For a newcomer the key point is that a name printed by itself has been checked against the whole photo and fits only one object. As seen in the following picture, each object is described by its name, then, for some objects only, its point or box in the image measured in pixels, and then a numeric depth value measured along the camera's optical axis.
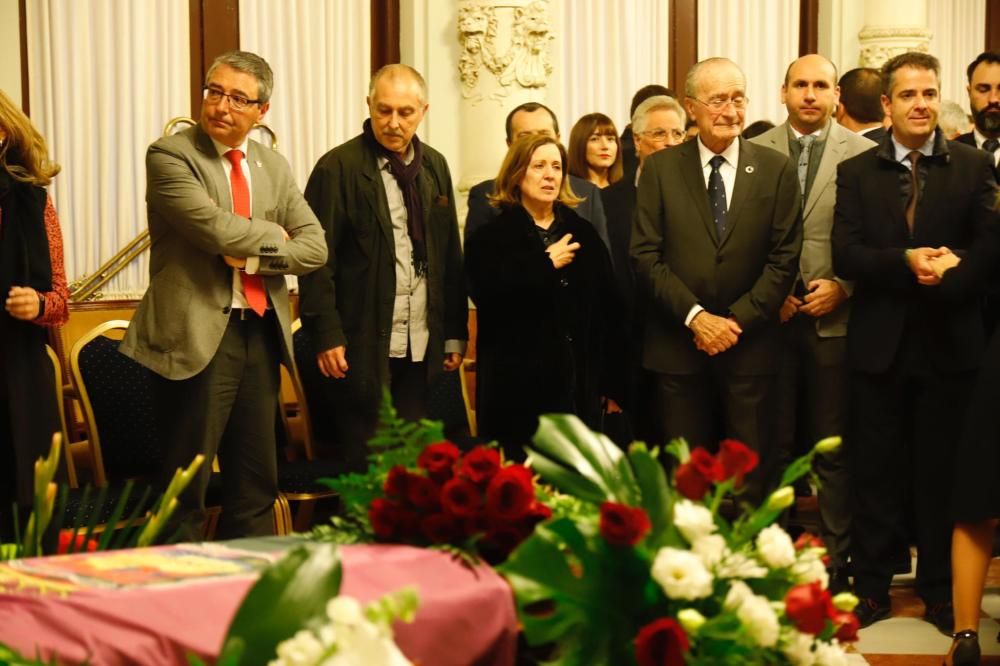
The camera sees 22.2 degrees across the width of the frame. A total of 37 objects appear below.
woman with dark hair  8.19
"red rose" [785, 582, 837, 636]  3.35
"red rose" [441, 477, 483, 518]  3.86
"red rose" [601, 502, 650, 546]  3.37
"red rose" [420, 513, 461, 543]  3.87
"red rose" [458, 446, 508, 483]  3.95
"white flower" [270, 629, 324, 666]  2.44
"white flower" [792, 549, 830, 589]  3.60
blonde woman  6.31
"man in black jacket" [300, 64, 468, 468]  7.04
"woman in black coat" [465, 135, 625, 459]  7.12
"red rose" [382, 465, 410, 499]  4.00
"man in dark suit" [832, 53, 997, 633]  6.90
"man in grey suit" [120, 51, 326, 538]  6.57
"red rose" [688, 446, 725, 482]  3.52
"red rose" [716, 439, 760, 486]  3.64
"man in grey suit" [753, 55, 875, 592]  7.25
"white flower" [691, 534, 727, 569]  3.44
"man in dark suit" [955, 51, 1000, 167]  7.42
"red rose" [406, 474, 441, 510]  3.93
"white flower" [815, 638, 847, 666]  3.53
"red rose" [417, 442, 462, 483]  4.01
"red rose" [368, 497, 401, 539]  3.97
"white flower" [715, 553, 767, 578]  3.47
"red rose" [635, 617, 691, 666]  3.26
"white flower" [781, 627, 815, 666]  3.42
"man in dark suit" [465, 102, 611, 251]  7.37
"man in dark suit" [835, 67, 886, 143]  8.13
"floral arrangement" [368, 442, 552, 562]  3.86
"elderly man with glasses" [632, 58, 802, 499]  7.13
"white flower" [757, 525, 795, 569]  3.53
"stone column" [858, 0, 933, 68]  10.61
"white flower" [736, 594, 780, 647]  3.32
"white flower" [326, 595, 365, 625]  2.38
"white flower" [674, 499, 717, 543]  3.44
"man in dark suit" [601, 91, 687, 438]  7.56
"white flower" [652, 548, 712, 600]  3.32
